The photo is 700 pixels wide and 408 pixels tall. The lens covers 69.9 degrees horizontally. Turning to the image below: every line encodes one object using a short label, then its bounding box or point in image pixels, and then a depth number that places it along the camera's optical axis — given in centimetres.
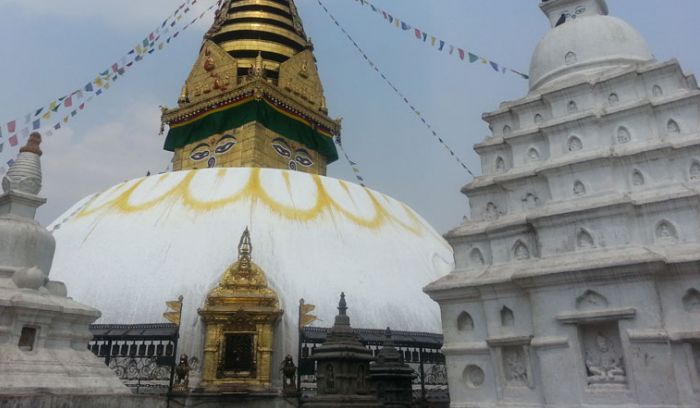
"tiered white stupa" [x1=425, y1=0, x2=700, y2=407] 703
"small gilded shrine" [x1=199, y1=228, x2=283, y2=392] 1201
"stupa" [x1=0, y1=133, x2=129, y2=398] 563
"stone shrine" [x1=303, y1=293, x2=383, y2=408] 932
